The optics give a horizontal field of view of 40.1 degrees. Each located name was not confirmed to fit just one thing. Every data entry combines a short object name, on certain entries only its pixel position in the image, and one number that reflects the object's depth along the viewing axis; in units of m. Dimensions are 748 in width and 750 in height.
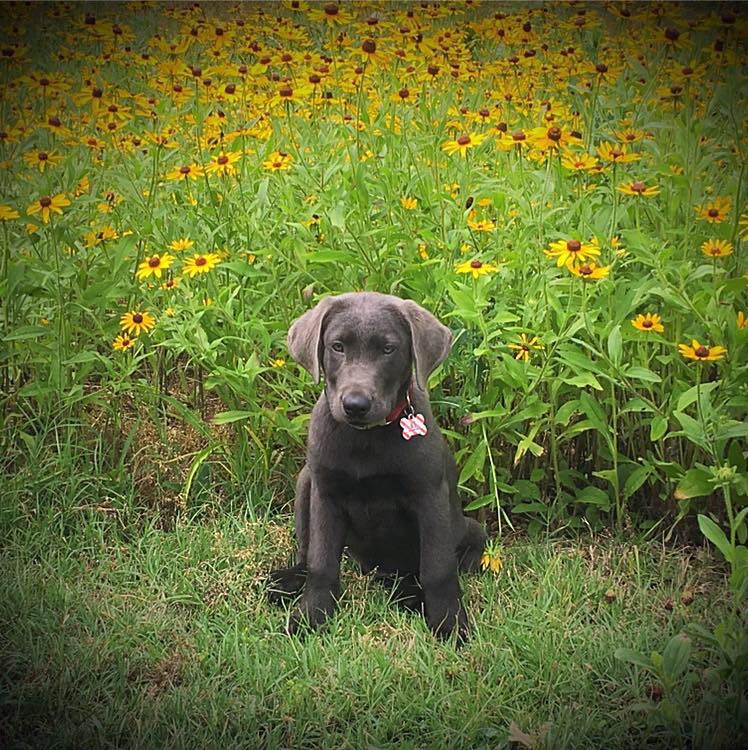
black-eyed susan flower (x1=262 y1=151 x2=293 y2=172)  3.42
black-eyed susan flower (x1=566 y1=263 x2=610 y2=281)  2.93
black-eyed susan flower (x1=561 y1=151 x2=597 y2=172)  3.23
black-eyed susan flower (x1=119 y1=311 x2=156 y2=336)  3.29
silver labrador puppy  2.79
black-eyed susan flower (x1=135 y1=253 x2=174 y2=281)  3.21
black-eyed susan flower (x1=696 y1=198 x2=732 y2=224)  3.02
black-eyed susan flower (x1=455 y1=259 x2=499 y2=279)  3.07
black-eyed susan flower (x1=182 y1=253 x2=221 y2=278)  3.18
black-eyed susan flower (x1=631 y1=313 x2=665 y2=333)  3.00
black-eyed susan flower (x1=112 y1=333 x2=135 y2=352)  3.41
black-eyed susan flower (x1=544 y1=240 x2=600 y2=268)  2.93
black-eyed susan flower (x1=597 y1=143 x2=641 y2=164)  3.08
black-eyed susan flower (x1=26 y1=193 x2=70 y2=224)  3.31
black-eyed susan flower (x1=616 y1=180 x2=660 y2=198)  3.00
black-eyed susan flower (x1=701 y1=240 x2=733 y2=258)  2.96
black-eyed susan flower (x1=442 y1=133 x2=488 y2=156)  3.26
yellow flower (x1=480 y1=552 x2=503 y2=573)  3.21
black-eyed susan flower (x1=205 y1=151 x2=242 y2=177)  3.30
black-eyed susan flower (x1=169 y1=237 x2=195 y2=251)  3.39
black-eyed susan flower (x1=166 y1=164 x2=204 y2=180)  3.34
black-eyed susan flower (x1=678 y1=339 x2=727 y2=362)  2.87
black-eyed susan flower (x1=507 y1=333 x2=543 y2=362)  3.19
